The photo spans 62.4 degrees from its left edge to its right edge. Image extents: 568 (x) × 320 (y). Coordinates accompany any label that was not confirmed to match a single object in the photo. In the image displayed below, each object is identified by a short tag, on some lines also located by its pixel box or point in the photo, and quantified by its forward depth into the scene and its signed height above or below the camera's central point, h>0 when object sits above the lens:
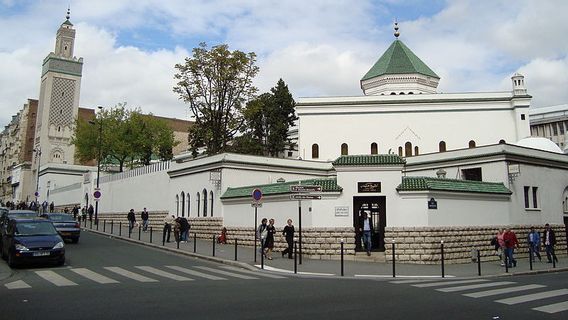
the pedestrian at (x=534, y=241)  22.41 -0.73
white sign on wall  21.70 +0.61
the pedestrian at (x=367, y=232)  20.88 -0.34
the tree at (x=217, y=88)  40.53 +11.76
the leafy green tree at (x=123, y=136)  59.38 +11.18
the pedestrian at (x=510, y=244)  19.59 -0.78
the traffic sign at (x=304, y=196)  18.64 +1.10
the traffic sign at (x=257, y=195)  19.33 +1.17
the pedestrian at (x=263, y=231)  19.73 -0.32
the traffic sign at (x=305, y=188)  18.66 +1.42
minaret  84.25 +20.80
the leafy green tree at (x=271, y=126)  53.41 +11.27
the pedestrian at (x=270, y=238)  20.61 -0.63
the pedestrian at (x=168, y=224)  26.84 -0.09
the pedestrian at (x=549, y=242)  22.16 -0.77
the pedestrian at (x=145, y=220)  33.80 +0.16
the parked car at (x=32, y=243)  15.72 -0.72
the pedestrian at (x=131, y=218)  32.91 +0.33
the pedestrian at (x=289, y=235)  20.58 -0.51
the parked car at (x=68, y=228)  25.33 -0.31
